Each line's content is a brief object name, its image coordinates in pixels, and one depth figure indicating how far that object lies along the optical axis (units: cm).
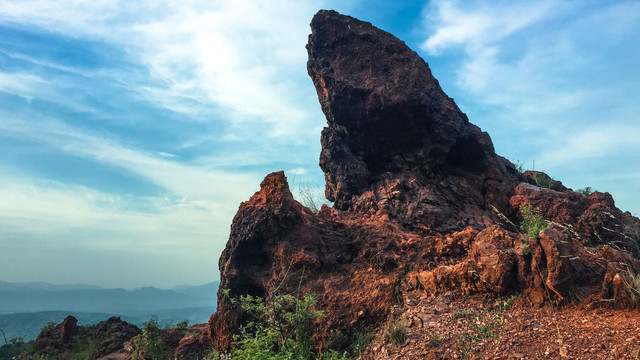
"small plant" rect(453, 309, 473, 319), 735
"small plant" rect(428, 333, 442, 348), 672
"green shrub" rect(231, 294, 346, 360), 733
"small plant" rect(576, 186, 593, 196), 1667
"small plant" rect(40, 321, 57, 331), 1743
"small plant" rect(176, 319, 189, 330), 1509
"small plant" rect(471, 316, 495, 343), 657
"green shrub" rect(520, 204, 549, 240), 781
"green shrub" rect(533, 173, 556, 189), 1460
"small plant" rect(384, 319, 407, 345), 734
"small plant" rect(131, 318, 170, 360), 1217
